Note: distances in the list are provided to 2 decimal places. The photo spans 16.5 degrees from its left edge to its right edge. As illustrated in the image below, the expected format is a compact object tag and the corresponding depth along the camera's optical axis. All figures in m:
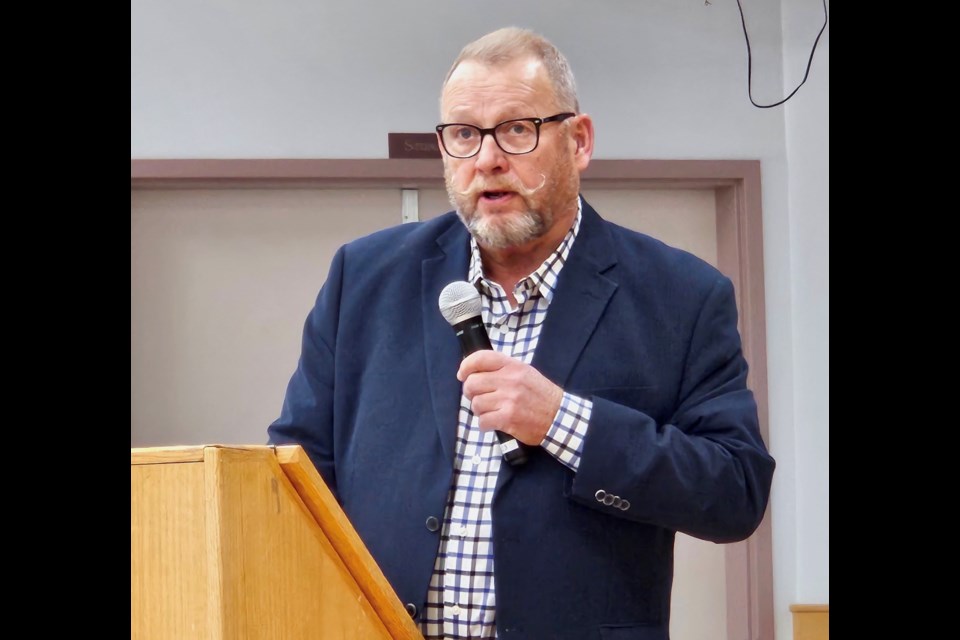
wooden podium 3.59
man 4.08
